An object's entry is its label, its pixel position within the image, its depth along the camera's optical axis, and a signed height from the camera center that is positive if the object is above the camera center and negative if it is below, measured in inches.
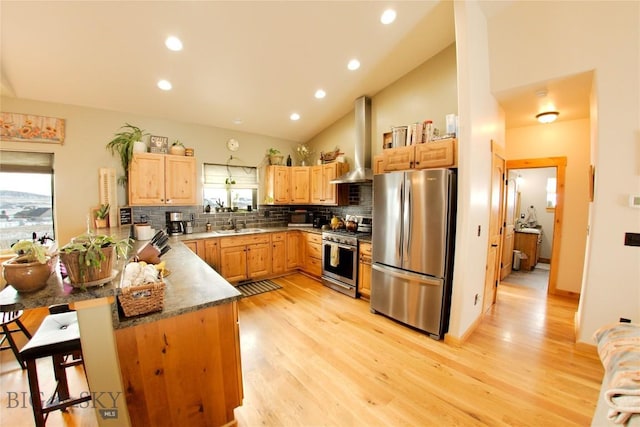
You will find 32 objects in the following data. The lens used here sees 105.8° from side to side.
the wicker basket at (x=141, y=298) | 50.2 -20.9
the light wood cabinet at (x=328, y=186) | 176.1 +12.2
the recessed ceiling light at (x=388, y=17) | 98.6 +77.6
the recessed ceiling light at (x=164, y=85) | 122.4 +60.0
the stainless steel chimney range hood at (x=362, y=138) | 160.6 +43.5
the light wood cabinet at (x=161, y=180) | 137.7 +12.7
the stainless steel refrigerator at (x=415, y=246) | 101.4 -19.4
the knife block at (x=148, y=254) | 73.0 -16.5
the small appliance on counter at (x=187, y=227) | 160.9 -17.2
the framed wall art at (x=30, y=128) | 116.9 +36.0
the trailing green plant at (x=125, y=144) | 137.1 +32.2
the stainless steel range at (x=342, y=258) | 146.0 -35.5
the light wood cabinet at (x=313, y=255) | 172.7 -38.5
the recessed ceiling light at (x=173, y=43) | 98.5 +65.5
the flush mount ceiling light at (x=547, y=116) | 128.5 +47.7
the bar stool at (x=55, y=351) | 53.4 -34.5
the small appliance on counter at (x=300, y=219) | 203.2 -14.1
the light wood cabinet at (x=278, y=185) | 188.7 +13.7
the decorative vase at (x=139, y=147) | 137.8 +31.1
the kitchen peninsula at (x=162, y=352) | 47.2 -33.8
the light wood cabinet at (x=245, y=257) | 157.4 -37.6
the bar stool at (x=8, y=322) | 81.4 -41.9
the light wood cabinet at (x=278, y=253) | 177.5 -37.7
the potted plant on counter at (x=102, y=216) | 130.9 -8.6
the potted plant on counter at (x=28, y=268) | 40.7 -11.8
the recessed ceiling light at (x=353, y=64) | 124.8 +72.8
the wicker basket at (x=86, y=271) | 43.8 -13.2
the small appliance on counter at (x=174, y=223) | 157.0 -14.4
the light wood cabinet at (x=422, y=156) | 103.4 +22.1
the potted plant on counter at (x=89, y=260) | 43.7 -11.1
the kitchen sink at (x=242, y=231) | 169.3 -21.2
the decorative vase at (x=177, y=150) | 150.3 +32.0
